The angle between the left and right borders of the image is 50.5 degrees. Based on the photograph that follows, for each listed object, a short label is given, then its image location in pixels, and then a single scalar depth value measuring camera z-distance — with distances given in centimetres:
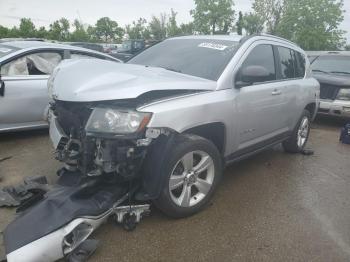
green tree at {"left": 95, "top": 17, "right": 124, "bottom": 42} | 5500
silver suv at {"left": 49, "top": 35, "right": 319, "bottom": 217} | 298
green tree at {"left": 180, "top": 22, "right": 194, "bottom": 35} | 3551
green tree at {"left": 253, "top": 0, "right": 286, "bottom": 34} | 3284
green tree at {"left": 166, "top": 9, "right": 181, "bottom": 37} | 4241
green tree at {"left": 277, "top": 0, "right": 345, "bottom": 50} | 2782
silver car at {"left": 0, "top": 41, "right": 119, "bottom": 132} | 534
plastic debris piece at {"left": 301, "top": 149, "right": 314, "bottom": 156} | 605
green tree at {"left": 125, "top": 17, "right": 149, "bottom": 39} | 5259
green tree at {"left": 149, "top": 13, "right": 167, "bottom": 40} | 4741
